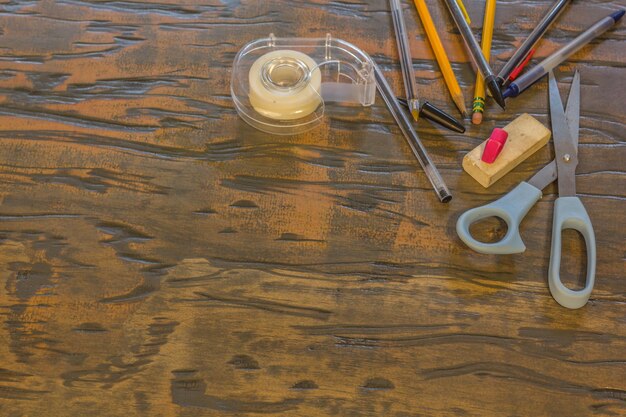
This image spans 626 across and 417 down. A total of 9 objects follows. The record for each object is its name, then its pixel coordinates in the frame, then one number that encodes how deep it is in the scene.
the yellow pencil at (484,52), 0.67
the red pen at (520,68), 0.70
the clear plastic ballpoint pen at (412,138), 0.63
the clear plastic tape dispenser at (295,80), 0.66
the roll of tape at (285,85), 0.66
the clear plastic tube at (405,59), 0.68
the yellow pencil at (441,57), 0.68
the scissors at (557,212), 0.58
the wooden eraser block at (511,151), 0.63
